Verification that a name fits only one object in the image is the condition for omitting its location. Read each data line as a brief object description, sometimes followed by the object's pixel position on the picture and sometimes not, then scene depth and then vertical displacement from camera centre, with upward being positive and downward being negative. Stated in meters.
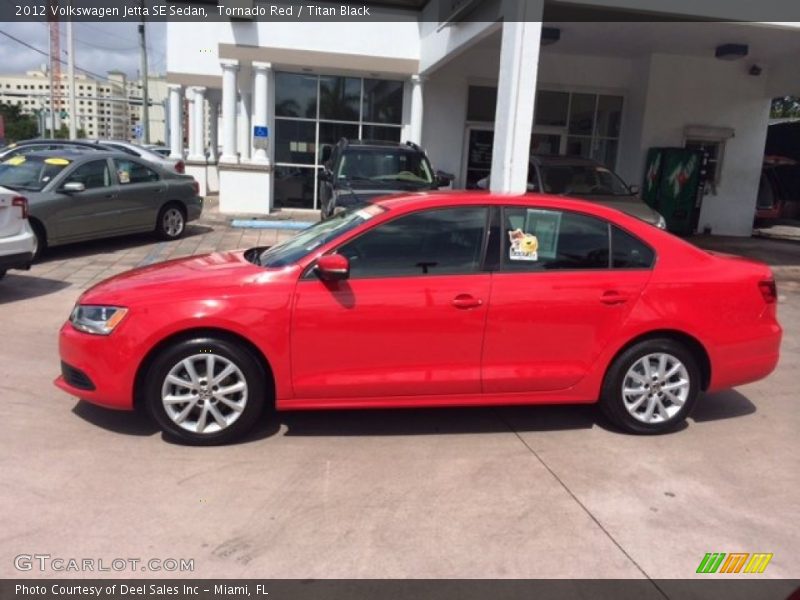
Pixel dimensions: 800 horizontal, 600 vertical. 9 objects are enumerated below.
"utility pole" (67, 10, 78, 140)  32.38 +2.43
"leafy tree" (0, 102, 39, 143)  69.50 +1.29
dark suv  10.61 -0.20
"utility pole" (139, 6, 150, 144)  38.19 +2.71
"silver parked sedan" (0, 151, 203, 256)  9.80 -0.81
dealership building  15.51 +1.53
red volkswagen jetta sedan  4.11 -0.98
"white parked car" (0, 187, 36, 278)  7.57 -1.08
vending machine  15.15 -0.22
